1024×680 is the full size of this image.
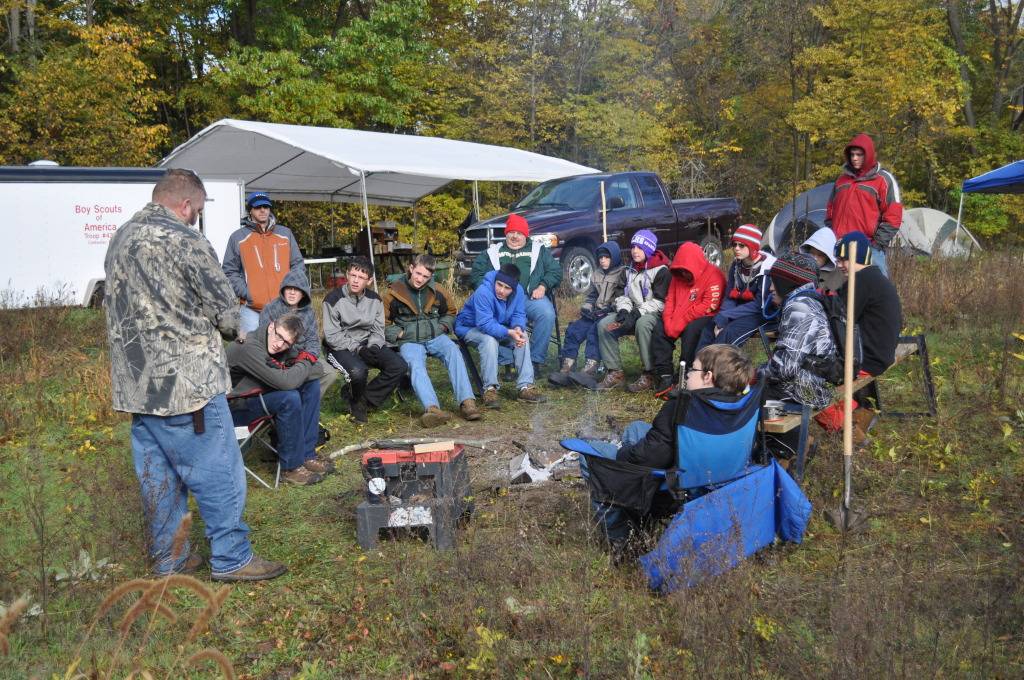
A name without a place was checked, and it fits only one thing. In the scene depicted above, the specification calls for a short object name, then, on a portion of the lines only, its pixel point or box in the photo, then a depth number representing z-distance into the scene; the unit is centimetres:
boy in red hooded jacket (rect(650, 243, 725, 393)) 702
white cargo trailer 1198
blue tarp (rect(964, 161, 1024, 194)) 1136
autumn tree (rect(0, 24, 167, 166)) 1684
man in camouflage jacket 363
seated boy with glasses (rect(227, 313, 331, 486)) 534
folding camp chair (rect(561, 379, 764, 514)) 380
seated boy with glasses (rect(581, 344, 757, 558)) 382
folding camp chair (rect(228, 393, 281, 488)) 527
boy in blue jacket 717
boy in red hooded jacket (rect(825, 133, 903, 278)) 716
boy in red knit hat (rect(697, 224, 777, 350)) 650
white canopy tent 1164
